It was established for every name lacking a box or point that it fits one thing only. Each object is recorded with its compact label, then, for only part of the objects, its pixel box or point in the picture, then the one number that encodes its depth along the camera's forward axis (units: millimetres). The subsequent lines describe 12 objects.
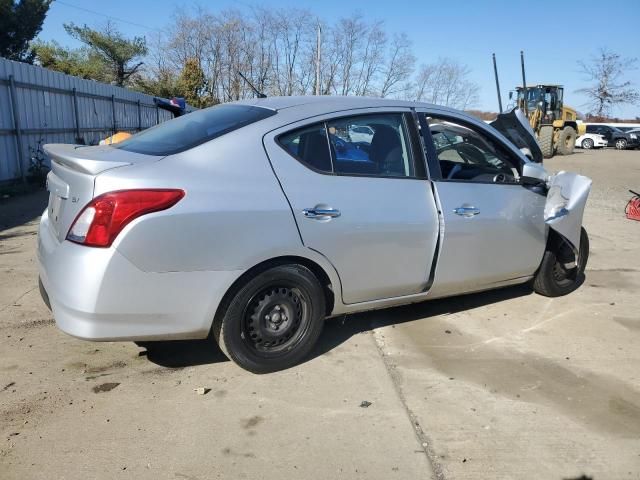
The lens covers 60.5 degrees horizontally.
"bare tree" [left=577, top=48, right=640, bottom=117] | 60156
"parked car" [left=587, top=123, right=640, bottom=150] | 38562
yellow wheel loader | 26375
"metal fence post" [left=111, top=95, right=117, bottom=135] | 17453
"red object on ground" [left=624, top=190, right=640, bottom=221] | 9664
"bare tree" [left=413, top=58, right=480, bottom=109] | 40300
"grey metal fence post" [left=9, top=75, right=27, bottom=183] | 10852
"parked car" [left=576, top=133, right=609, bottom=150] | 39344
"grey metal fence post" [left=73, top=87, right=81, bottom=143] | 14039
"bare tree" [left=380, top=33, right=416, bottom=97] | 42250
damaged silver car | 2934
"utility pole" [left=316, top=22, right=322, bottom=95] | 35928
